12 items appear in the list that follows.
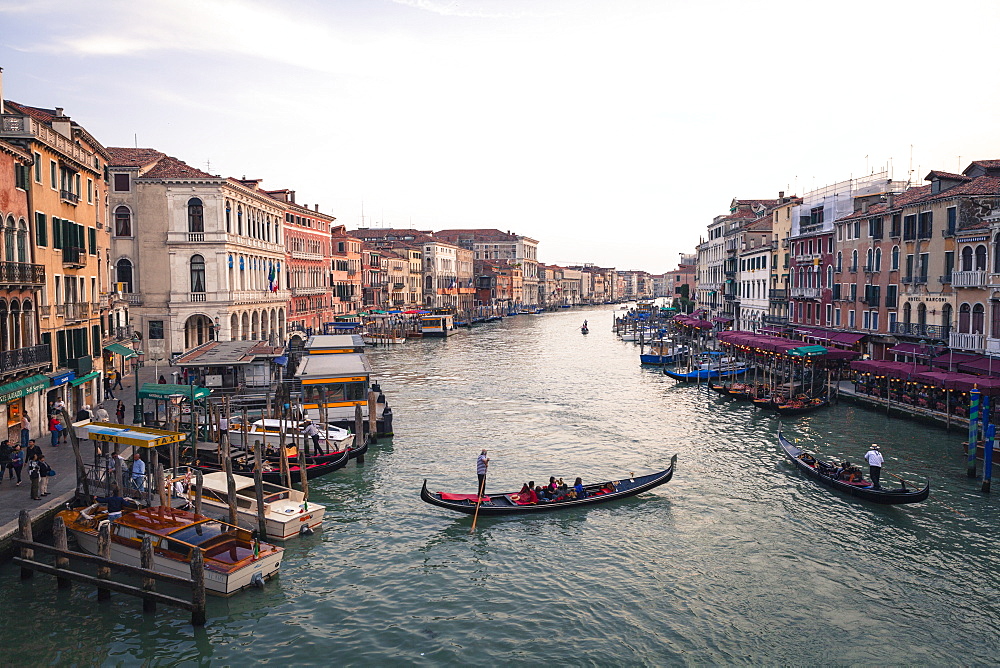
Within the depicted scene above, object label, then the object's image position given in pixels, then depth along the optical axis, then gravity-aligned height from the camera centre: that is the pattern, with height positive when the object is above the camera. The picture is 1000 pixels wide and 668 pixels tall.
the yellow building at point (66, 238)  22.59 +2.00
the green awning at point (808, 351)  37.46 -3.16
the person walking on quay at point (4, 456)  17.66 -4.10
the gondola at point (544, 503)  18.34 -5.58
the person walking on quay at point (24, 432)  19.17 -3.84
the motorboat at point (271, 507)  16.86 -5.34
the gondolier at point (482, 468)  18.88 -4.73
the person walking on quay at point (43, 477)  16.61 -4.38
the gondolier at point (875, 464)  19.55 -4.80
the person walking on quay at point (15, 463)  17.61 -4.26
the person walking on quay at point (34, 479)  16.30 -4.31
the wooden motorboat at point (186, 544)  13.99 -5.22
